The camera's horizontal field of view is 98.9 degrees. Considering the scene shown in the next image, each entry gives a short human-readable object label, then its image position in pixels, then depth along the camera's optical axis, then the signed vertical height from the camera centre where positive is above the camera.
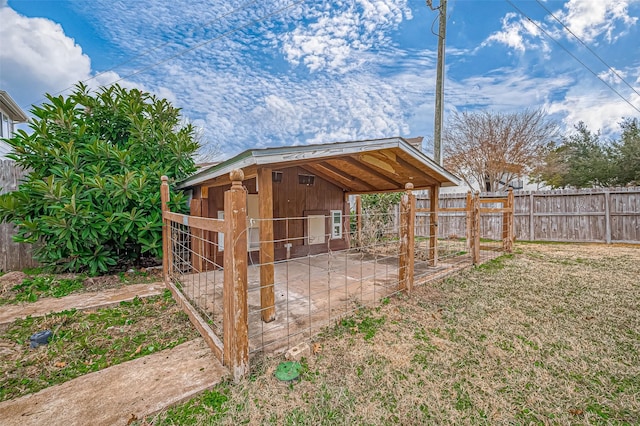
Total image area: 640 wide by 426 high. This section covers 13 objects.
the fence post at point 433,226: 4.98 -0.33
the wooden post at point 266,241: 2.70 -0.30
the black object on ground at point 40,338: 2.41 -1.11
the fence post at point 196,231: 4.59 -0.32
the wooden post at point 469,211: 5.39 -0.07
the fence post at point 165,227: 4.11 -0.23
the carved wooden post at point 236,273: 1.87 -0.43
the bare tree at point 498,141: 13.73 +3.45
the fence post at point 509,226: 6.81 -0.47
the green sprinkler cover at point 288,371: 1.95 -1.19
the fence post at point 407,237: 3.70 -0.39
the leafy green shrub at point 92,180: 4.00 +0.51
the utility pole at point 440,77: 7.83 +3.77
